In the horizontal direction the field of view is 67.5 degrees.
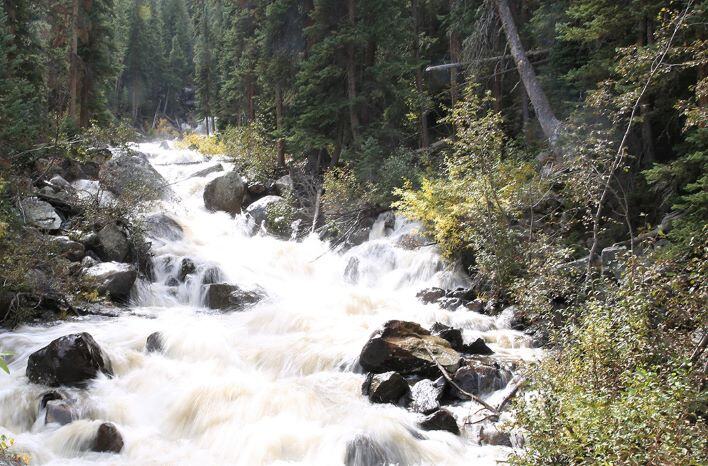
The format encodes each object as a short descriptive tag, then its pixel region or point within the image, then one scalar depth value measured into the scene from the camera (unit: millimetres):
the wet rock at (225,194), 21781
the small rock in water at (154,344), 9883
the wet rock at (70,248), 12547
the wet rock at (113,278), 12422
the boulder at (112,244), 13766
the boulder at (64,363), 8211
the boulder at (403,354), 8852
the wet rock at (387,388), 8156
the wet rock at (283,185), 21469
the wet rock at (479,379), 8273
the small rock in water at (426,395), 7874
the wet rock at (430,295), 12961
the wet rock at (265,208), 19984
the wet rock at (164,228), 17047
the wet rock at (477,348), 9656
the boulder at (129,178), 15484
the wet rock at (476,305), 11999
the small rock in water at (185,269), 14539
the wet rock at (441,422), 7340
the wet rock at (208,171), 25719
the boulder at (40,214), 12719
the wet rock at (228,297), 13086
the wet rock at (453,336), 9820
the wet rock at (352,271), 15609
